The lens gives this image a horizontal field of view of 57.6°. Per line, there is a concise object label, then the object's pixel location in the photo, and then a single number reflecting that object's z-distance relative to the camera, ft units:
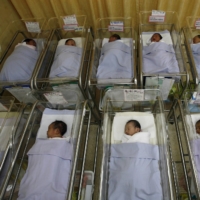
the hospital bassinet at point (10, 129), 4.26
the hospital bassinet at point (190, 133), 3.65
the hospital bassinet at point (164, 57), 4.85
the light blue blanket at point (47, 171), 3.68
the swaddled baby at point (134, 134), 4.35
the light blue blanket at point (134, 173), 3.62
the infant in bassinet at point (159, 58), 5.13
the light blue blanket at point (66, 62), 5.48
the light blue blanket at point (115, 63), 5.31
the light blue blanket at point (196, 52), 5.38
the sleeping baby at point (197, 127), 4.59
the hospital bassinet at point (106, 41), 4.97
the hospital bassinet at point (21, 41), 5.44
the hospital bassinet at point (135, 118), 3.83
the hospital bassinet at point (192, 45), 4.77
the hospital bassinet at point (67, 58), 5.16
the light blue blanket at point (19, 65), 5.56
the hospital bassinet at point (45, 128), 4.19
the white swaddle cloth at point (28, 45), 6.53
